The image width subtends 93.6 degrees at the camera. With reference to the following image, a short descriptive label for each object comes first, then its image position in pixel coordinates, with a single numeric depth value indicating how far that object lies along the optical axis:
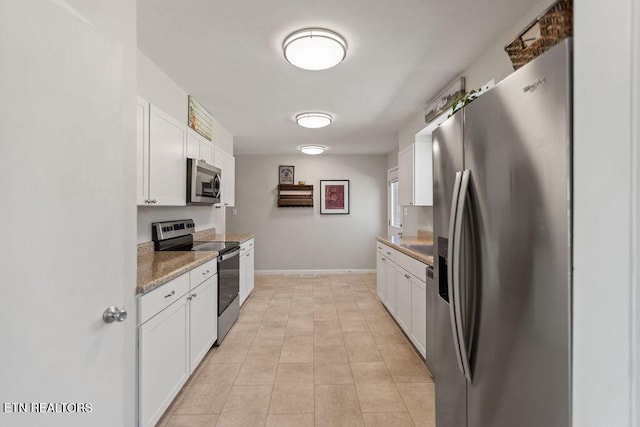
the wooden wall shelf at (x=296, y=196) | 6.19
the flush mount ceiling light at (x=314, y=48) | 1.99
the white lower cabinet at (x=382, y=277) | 3.86
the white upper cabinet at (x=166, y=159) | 2.28
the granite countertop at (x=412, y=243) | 2.35
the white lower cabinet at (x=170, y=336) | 1.59
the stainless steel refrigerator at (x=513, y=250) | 0.71
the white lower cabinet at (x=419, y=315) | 2.46
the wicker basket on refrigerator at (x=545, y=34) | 0.74
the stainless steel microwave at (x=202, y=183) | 2.91
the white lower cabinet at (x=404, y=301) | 2.83
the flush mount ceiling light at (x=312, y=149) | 5.28
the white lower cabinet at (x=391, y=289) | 3.38
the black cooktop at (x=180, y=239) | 2.76
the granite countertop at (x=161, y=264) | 1.65
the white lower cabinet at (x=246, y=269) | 3.93
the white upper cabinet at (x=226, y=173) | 3.97
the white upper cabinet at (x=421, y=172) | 3.57
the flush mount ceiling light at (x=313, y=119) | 3.64
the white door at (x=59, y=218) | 0.78
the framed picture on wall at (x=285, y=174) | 6.25
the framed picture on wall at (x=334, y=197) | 6.30
